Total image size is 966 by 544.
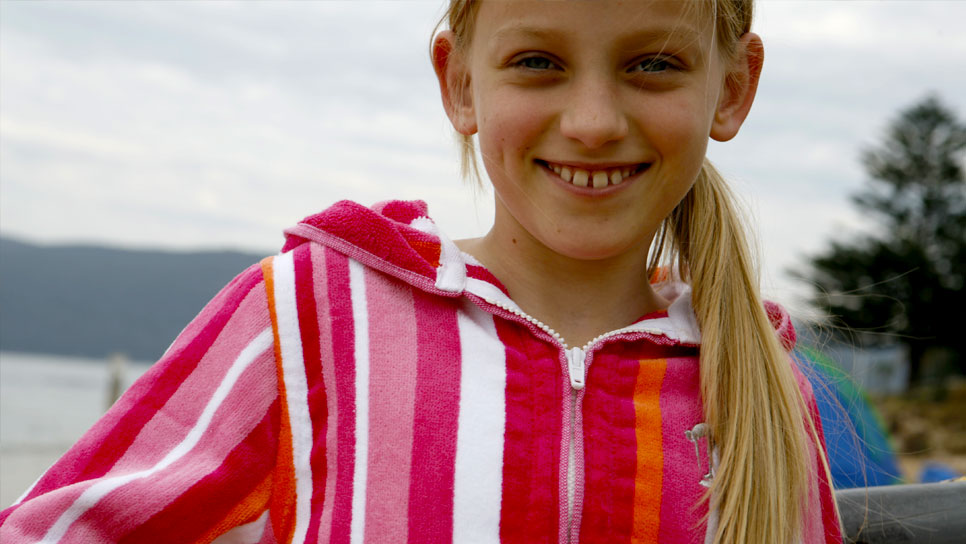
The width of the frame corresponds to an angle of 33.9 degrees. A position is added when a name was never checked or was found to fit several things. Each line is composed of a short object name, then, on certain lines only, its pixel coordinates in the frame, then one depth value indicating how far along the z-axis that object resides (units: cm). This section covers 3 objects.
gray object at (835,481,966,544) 73
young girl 71
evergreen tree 2047
